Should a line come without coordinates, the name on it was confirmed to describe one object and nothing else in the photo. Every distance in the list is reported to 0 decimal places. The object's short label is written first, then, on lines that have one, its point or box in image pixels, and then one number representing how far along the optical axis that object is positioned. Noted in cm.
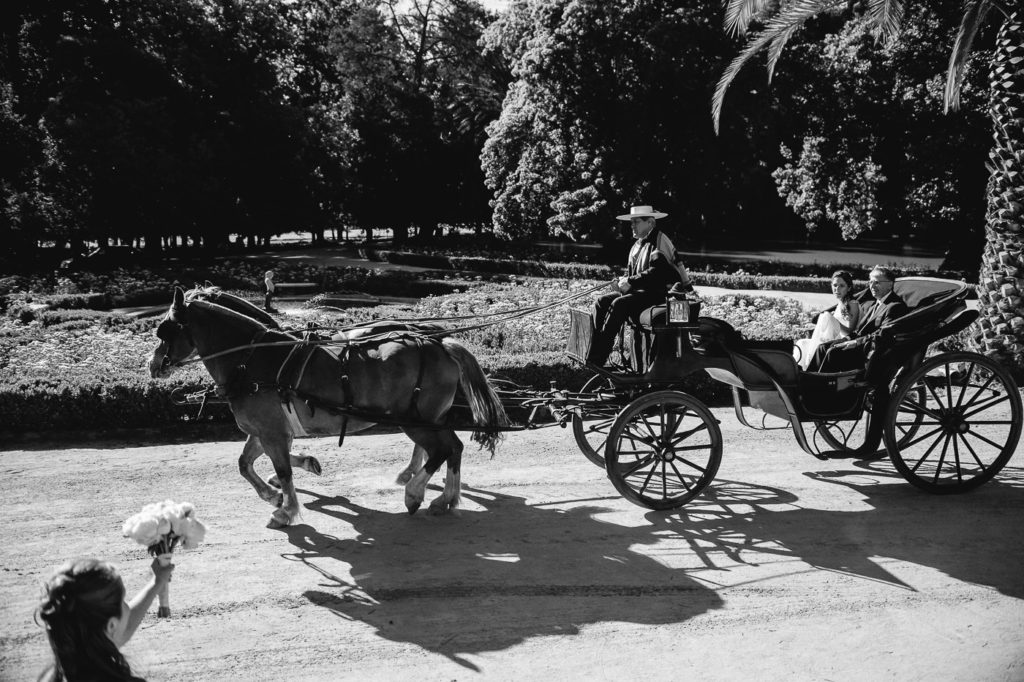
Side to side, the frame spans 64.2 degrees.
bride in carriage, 871
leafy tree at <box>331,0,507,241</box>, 4422
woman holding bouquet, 310
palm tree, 1248
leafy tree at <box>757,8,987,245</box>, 2367
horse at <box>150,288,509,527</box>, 712
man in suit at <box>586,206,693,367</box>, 743
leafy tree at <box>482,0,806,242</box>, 2688
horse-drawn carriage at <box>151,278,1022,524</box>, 716
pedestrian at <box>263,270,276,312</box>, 1965
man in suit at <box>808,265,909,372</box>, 798
